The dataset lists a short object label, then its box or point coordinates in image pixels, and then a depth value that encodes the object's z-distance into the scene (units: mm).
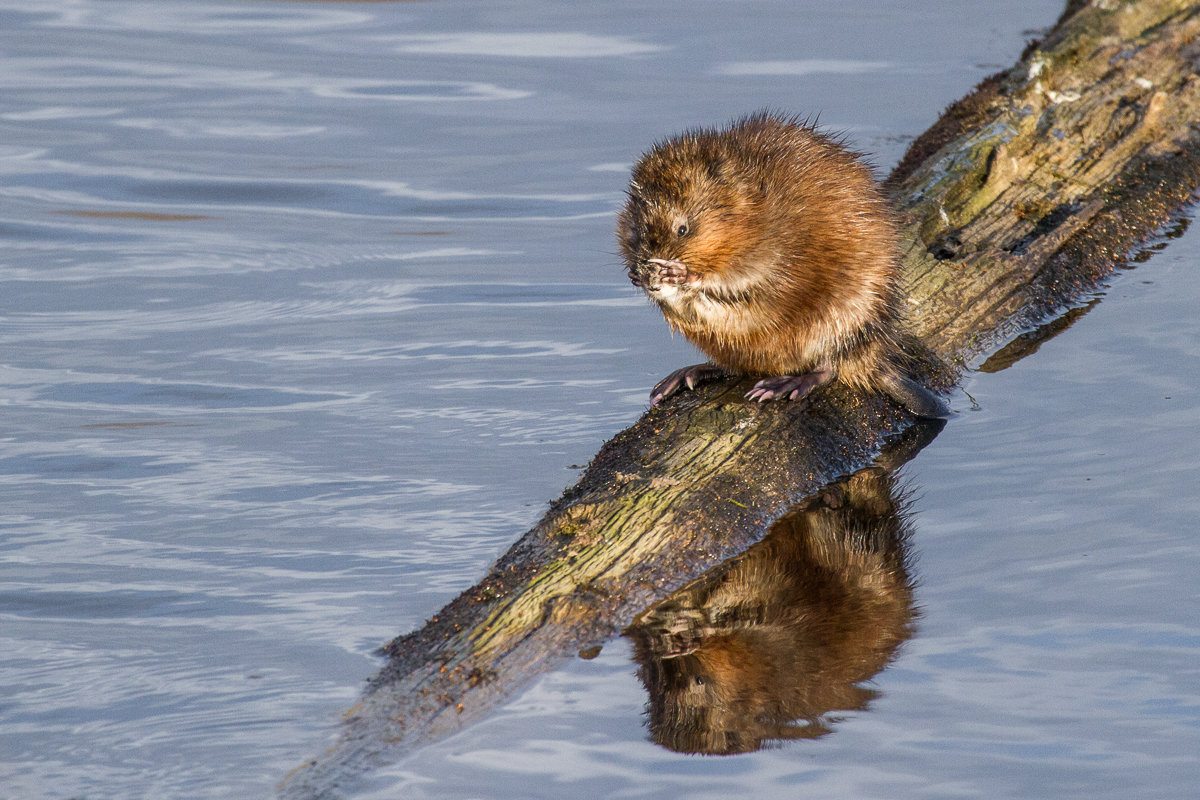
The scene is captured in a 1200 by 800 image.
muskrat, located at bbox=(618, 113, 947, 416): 11258
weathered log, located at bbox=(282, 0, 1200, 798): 8789
